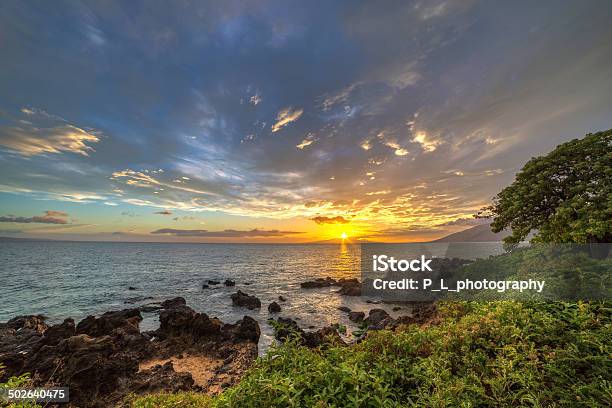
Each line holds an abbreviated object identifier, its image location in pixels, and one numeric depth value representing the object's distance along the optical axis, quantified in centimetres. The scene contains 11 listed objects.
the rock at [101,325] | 2080
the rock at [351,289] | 3891
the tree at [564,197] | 1364
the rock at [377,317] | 2392
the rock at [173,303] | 3152
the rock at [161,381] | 1191
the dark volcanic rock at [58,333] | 1820
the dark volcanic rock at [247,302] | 3206
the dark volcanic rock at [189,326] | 2053
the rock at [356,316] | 2604
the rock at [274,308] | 3001
